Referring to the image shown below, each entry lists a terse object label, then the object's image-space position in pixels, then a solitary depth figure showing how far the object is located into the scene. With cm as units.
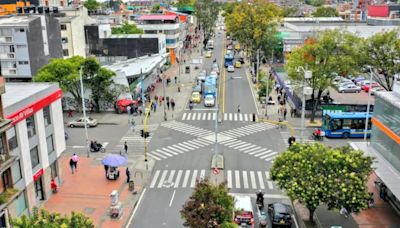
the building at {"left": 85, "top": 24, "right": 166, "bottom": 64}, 9006
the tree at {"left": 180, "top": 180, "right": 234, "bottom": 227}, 2544
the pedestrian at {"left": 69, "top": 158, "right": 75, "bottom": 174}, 4116
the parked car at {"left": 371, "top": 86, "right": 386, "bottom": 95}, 6988
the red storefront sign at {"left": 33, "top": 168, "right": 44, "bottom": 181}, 3384
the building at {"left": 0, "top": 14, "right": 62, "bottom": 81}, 6569
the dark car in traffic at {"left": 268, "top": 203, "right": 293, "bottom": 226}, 3042
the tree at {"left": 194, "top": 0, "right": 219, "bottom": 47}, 15262
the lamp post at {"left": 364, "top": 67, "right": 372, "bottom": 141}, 4908
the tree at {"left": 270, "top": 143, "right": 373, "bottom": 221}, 2695
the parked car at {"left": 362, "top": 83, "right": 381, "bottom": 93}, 7416
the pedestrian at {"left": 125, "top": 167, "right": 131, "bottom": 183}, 3856
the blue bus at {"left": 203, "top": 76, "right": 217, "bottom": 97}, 7138
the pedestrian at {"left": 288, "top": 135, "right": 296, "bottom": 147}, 4786
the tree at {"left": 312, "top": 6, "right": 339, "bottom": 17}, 16988
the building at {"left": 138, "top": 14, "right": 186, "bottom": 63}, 10762
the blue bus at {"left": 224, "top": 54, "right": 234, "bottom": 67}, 10422
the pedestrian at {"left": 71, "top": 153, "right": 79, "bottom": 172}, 4139
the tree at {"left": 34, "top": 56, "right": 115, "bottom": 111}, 5753
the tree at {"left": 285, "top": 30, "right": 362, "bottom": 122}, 5462
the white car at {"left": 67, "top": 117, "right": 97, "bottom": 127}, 5578
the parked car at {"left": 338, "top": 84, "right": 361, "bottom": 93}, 7494
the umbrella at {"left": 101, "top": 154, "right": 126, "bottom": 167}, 3859
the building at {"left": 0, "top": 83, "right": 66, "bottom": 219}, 3081
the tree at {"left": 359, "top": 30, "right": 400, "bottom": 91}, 5953
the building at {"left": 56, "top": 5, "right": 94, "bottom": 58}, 8394
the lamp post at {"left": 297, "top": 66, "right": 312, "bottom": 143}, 3443
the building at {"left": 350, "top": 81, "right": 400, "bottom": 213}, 3134
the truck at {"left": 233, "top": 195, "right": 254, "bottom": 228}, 2994
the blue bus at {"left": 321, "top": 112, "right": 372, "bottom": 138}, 5088
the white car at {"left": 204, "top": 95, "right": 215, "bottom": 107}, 6688
